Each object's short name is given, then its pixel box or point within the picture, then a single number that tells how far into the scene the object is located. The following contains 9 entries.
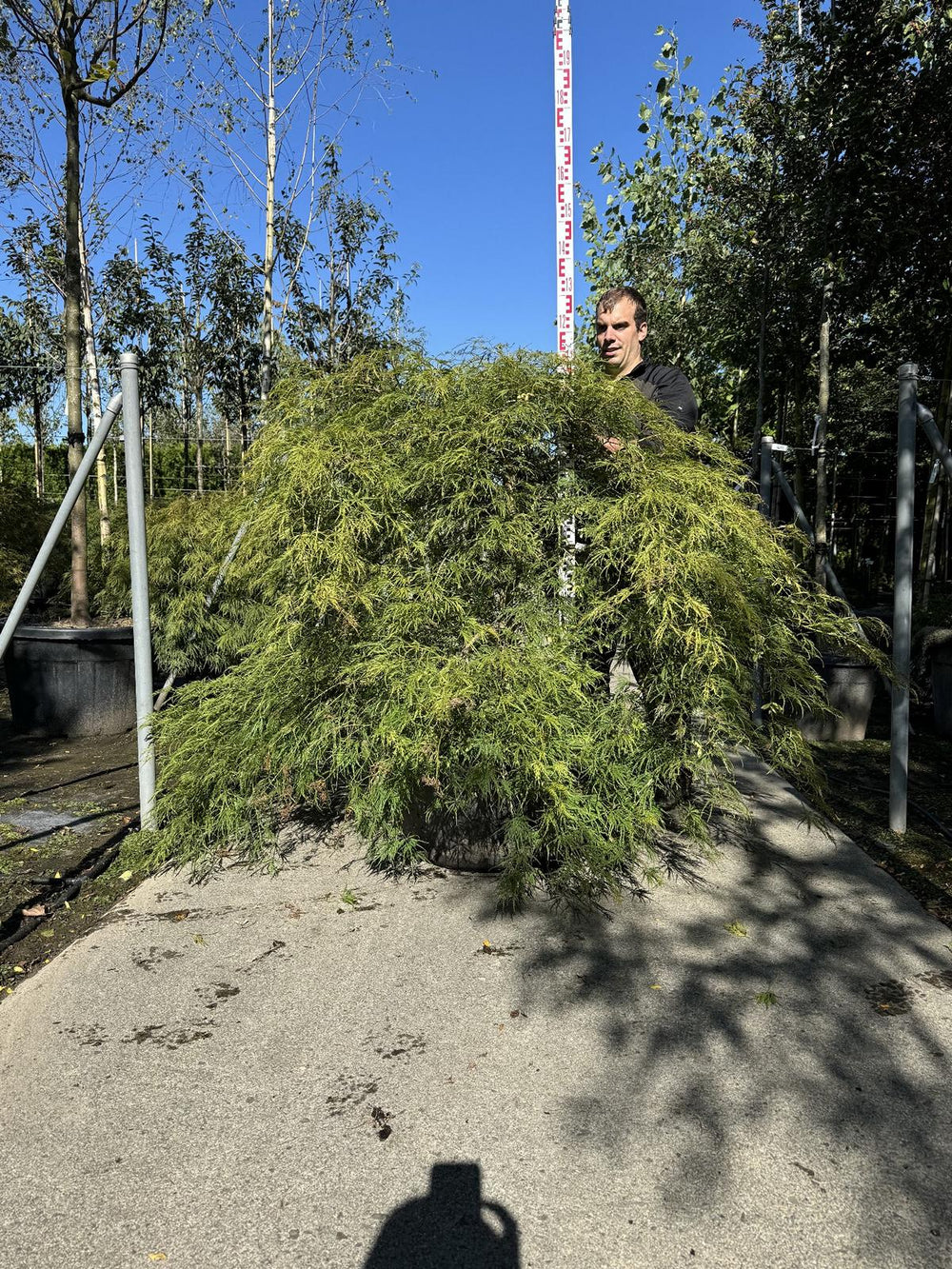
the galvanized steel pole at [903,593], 3.47
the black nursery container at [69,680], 5.65
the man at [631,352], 3.41
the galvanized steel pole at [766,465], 5.05
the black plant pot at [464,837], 2.99
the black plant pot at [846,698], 5.50
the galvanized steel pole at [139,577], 3.21
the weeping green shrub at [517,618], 2.67
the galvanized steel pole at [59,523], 2.96
